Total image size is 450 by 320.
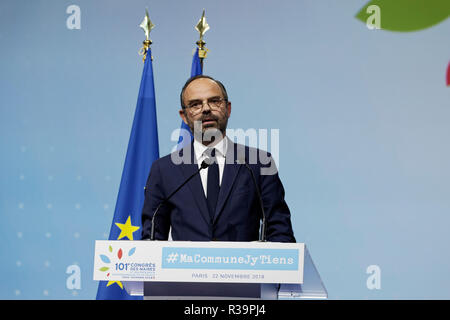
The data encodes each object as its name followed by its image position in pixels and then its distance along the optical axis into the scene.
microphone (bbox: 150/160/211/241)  8.63
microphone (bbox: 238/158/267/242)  8.55
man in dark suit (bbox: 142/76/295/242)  8.84
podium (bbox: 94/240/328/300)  8.40
